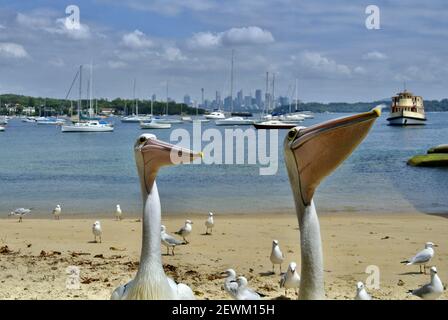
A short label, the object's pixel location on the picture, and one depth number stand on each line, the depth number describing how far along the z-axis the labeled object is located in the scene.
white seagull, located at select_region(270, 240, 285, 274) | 9.81
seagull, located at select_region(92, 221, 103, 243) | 12.66
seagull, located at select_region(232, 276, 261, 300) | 6.66
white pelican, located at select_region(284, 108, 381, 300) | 3.33
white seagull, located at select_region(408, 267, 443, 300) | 7.77
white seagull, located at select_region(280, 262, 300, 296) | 8.06
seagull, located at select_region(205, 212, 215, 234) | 13.94
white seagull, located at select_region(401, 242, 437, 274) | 9.70
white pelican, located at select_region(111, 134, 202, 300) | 4.86
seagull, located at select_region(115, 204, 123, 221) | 16.64
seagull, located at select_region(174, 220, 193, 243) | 12.36
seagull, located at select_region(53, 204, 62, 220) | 17.31
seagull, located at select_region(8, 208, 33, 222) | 16.28
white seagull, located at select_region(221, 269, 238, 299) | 7.26
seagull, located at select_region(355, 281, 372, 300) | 7.07
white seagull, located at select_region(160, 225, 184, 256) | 11.19
